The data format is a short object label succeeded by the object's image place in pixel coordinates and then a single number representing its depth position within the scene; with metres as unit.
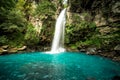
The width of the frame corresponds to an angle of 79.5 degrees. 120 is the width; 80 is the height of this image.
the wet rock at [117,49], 8.69
